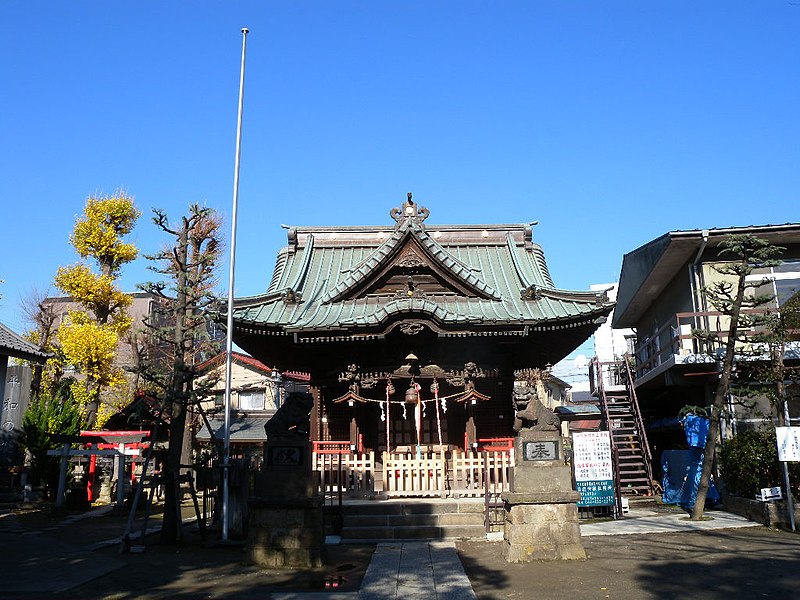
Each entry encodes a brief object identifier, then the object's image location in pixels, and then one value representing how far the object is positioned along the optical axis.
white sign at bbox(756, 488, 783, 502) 15.87
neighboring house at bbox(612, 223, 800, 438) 20.86
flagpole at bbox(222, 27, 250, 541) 15.12
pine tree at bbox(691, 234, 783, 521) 16.33
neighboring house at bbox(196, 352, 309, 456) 39.28
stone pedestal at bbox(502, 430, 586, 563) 11.46
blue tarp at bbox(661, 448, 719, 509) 19.41
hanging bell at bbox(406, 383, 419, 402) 18.48
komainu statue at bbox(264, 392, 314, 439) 12.24
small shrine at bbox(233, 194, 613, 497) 18.25
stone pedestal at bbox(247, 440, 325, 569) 11.50
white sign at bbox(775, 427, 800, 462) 15.12
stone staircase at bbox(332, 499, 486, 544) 15.38
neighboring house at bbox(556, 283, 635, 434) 57.50
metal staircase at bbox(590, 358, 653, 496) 21.22
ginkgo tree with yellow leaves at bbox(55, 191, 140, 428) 27.84
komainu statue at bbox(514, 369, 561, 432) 12.30
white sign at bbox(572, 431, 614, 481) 17.47
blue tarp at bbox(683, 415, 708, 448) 19.97
